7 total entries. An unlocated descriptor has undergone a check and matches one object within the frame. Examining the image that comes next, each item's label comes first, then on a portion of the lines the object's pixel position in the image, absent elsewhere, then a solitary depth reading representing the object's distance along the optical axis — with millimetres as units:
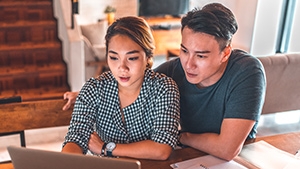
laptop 921
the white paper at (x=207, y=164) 1326
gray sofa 2477
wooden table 1347
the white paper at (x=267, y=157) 1383
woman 1388
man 1386
